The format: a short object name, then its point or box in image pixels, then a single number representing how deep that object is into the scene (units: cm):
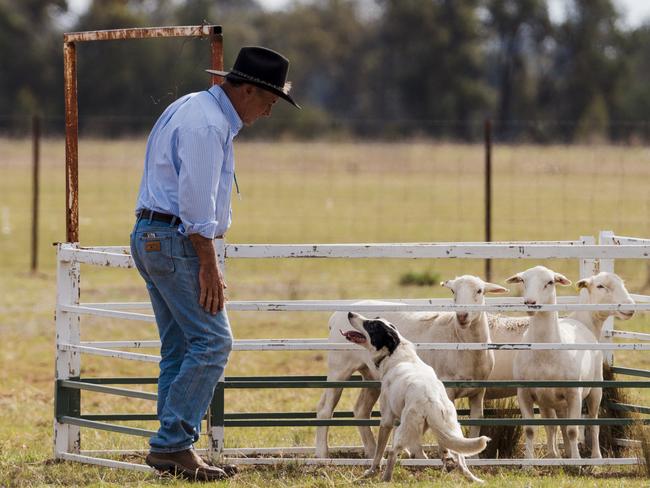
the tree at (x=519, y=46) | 13987
